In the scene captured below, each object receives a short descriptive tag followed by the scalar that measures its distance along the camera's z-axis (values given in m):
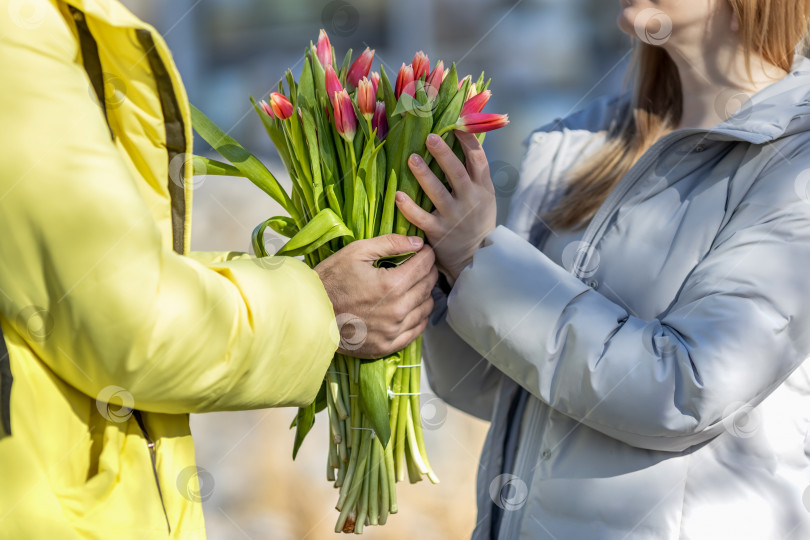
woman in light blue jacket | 2.21
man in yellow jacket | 2.00
